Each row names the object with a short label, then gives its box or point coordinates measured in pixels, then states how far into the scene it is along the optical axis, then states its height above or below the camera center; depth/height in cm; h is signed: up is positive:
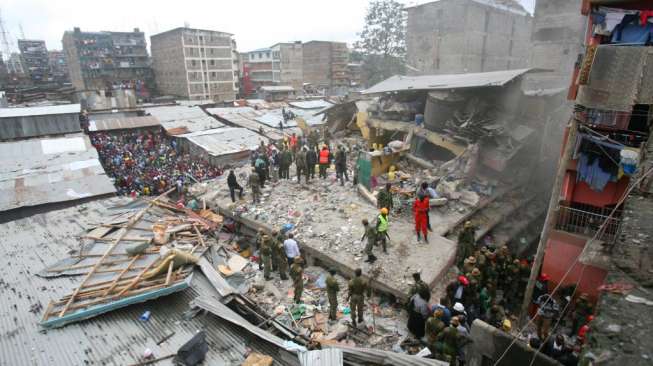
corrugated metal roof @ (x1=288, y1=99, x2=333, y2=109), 3076 -203
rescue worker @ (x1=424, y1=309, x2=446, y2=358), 550 -391
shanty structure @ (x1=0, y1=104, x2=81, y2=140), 1761 -199
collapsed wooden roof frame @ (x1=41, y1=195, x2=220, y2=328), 575 -352
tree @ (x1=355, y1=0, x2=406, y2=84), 3484 +376
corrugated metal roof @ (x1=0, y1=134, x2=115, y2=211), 1198 -343
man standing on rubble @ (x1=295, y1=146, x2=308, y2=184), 1277 -286
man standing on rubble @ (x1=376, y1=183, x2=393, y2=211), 975 -319
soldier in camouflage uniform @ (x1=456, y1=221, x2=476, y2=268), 808 -367
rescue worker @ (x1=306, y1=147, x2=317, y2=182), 1250 -285
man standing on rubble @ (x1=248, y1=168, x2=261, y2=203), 1139 -340
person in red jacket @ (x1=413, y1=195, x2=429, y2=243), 847 -322
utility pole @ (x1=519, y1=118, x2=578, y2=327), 731 -296
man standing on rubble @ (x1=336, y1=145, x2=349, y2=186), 1218 -289
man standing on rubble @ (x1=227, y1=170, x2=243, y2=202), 1189 -351
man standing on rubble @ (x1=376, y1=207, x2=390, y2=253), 807 -331
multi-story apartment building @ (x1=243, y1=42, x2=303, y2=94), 4844 +208
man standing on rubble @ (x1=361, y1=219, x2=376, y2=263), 803 -357
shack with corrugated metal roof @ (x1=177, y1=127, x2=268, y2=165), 1911 -354
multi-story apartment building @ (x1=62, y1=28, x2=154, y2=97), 4162 +256
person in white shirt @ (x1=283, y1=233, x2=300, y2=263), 837 -392
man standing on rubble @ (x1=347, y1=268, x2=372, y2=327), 647 -383
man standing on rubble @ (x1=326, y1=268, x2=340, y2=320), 662 -400
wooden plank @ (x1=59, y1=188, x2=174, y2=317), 577 -347
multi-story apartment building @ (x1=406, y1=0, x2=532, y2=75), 2778 +358
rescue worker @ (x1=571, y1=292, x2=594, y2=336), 670 -433
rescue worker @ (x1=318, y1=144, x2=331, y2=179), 1262 -281
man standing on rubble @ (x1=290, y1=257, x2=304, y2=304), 720 -393
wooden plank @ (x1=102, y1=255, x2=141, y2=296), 600 -345
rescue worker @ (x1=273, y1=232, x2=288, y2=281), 822 -400
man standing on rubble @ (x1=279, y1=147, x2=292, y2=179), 1316 -293
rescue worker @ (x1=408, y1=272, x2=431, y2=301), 622 -355
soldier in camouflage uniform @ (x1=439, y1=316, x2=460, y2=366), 530 -385
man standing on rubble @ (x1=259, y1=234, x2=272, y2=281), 834 -400
